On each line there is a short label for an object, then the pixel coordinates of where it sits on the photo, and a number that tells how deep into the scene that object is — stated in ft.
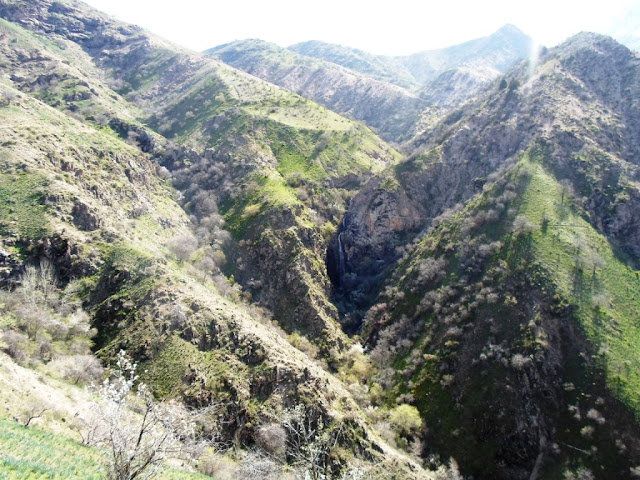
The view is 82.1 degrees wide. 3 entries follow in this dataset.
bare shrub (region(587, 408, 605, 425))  175.94
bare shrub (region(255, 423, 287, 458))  151.44
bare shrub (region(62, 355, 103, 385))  141.38
